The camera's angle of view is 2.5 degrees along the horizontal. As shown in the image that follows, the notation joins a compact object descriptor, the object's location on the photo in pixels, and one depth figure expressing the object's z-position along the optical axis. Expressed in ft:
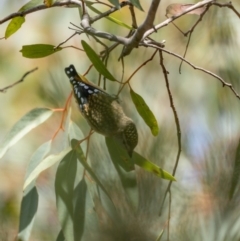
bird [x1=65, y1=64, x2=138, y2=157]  13.80
